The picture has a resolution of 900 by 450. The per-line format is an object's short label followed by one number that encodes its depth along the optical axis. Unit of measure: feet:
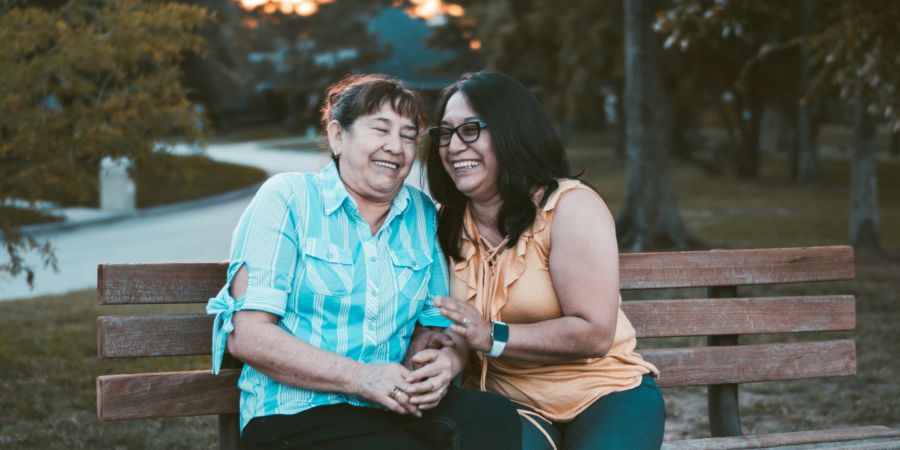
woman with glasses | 10.84
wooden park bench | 11.07
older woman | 9.99
